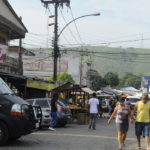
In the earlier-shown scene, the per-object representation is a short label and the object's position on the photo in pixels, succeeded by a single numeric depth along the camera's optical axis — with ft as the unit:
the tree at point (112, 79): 276.21
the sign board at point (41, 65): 197.06
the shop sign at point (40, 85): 72.76
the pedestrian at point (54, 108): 45.19
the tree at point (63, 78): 147.23
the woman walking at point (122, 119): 28.78
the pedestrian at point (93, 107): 49.83
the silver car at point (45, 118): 46.46
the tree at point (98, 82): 247.42
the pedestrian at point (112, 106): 90.20
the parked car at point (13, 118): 27.40
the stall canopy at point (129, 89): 199.00
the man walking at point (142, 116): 28.19
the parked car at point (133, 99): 112.83
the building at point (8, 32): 75.31
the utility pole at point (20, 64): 92.30
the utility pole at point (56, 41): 81.56
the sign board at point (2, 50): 72.32
